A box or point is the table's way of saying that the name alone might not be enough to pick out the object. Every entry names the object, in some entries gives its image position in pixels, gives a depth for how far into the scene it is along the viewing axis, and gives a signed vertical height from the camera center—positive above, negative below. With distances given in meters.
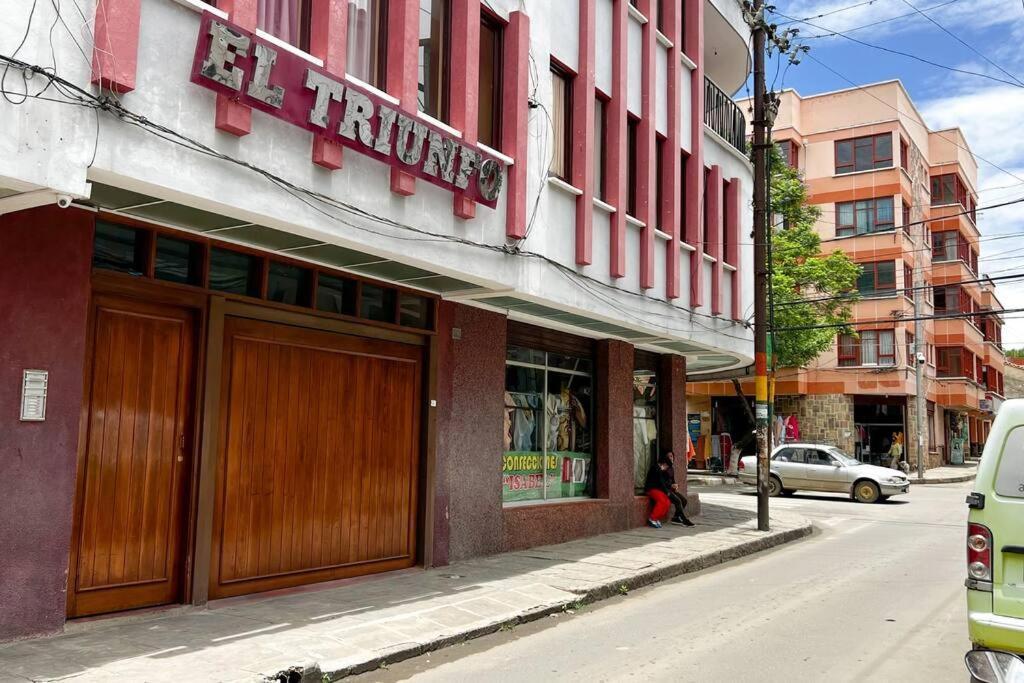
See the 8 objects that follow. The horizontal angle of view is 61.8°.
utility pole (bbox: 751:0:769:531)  15.16 +2.76
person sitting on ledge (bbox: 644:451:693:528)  15.33 -1.16
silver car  22.61 -1.19
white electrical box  6.48 +0.15
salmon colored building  38.66 +6.74
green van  5.12 -0.69
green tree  28.81 +5.47
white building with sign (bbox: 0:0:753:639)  6.41 +1.50
